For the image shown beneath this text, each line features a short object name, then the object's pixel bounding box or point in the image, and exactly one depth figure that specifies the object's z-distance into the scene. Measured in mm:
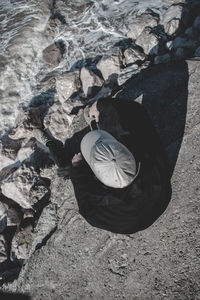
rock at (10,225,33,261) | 3662
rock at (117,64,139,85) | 4148
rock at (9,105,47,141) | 4797
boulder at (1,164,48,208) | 3957
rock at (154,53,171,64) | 4145
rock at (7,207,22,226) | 4047
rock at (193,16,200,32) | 4402
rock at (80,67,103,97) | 4508
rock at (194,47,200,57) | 3782
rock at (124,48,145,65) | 4480
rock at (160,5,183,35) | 4688
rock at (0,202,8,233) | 4348
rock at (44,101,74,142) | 4383
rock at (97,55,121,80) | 4531
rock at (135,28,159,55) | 4477
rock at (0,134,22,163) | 4941
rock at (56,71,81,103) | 4734
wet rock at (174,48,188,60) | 4086
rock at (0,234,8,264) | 3857
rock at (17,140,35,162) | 4559
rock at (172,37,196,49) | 4136
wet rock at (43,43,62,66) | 6207
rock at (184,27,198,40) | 4309
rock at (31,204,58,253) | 3422
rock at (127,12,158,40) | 5227
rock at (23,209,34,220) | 3940
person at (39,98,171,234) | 2041
